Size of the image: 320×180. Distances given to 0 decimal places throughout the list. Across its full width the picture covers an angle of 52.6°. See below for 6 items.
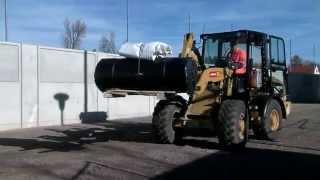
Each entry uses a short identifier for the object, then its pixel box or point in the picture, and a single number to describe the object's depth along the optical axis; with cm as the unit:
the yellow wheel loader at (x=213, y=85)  756
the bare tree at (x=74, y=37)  2744
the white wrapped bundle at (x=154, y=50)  774
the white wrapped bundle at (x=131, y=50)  772
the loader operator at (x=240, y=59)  823
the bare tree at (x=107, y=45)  2498
